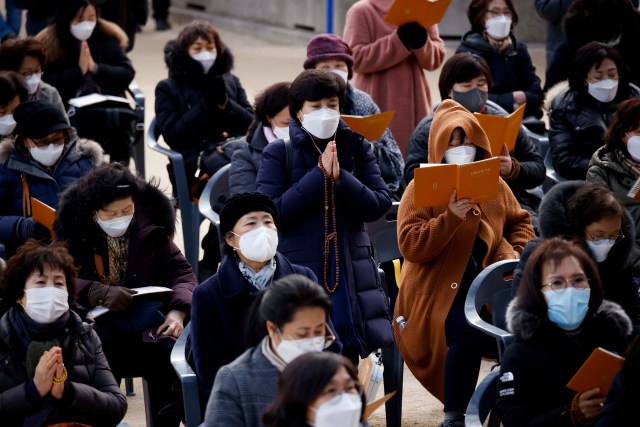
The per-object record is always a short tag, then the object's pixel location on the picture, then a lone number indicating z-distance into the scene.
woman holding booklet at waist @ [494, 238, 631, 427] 9.66
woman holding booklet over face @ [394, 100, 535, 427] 12.14
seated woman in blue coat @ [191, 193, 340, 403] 10.48
